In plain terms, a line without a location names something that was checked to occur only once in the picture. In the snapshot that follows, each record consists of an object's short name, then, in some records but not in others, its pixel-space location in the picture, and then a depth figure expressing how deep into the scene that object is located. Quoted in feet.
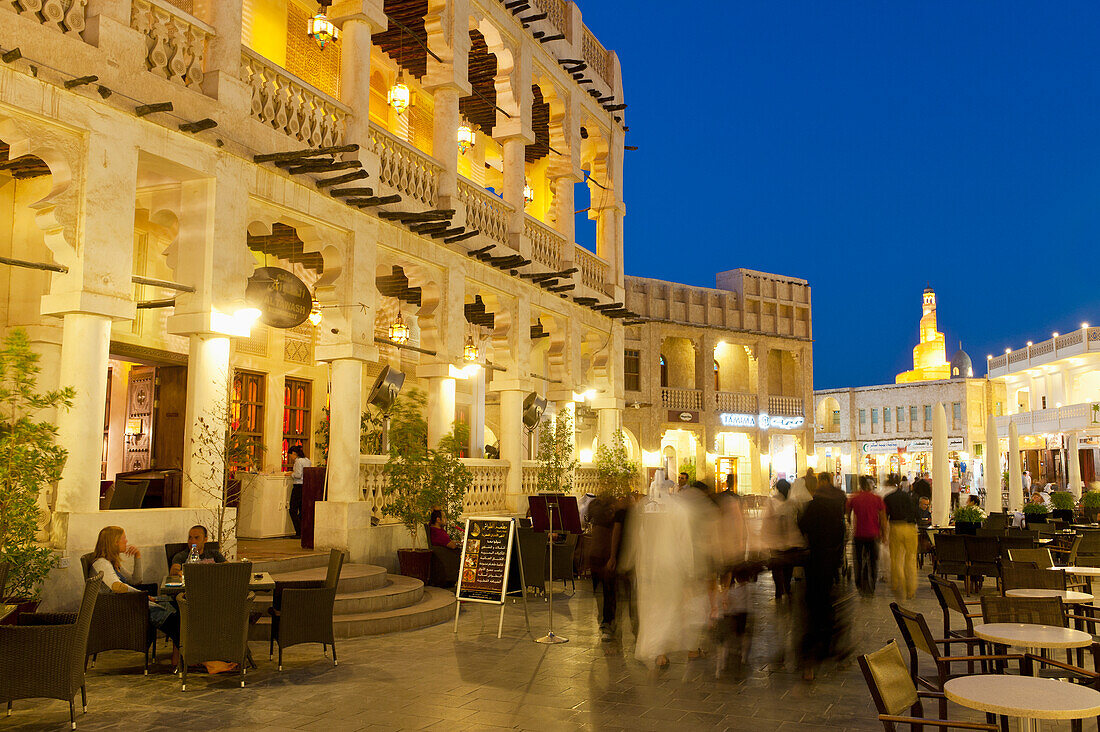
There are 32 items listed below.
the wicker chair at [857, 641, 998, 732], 13.76
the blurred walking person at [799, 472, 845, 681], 25.22
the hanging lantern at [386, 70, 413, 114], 49.67
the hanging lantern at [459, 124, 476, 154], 55.26
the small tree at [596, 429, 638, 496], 63.10
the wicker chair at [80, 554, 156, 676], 24.26
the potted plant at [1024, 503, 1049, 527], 60.54
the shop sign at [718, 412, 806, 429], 116.26
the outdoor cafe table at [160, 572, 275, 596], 25.25
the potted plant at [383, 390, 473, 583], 42.60
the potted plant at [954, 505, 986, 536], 47.83
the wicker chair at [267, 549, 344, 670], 25.85
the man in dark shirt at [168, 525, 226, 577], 28.58
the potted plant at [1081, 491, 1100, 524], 72.64
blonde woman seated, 24.80
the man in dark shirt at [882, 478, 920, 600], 39.32
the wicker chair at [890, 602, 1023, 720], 17.20
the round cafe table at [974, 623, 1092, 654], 17.97
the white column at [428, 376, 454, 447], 50.65
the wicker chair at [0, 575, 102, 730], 18.78
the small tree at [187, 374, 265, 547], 33.40
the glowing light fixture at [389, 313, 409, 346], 57.11
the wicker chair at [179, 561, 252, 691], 23.34
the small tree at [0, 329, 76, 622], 22.58
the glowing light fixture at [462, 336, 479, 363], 64.08
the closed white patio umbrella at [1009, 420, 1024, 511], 62.44
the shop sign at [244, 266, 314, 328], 38.17
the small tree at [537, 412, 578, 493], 60.39
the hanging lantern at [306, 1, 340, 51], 42.63
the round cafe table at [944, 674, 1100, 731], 13.10
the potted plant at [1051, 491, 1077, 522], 75.72
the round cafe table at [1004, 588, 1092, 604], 24.68
